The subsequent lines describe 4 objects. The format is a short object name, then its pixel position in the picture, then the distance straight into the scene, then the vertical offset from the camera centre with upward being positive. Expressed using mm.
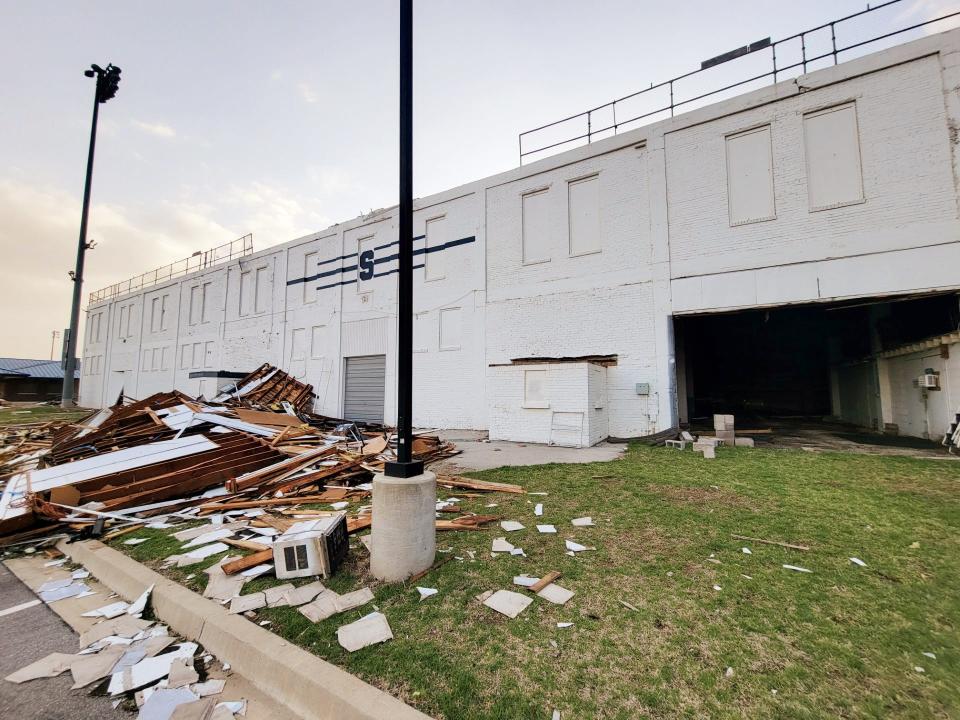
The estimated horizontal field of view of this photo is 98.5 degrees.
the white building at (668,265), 10344 +3870
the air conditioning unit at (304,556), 3646 -1454
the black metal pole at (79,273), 25625 +7593
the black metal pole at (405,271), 3727 +1116
